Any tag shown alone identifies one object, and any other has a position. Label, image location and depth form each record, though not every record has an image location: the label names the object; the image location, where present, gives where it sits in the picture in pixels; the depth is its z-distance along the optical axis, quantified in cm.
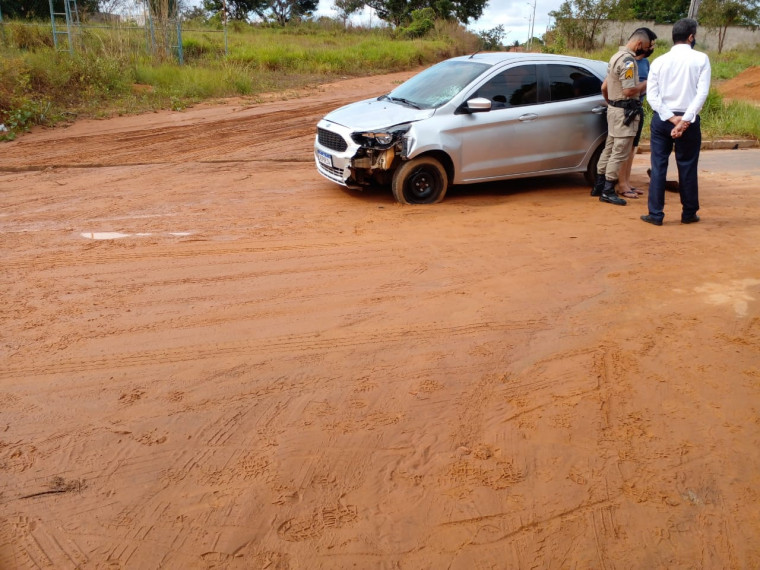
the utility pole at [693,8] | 1842
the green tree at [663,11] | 4944
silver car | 765
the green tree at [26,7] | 2792
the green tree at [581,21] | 3794
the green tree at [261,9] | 4475
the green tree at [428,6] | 4778
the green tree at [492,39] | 4986
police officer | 761
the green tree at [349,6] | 5025
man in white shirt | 669
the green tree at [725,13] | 3706
